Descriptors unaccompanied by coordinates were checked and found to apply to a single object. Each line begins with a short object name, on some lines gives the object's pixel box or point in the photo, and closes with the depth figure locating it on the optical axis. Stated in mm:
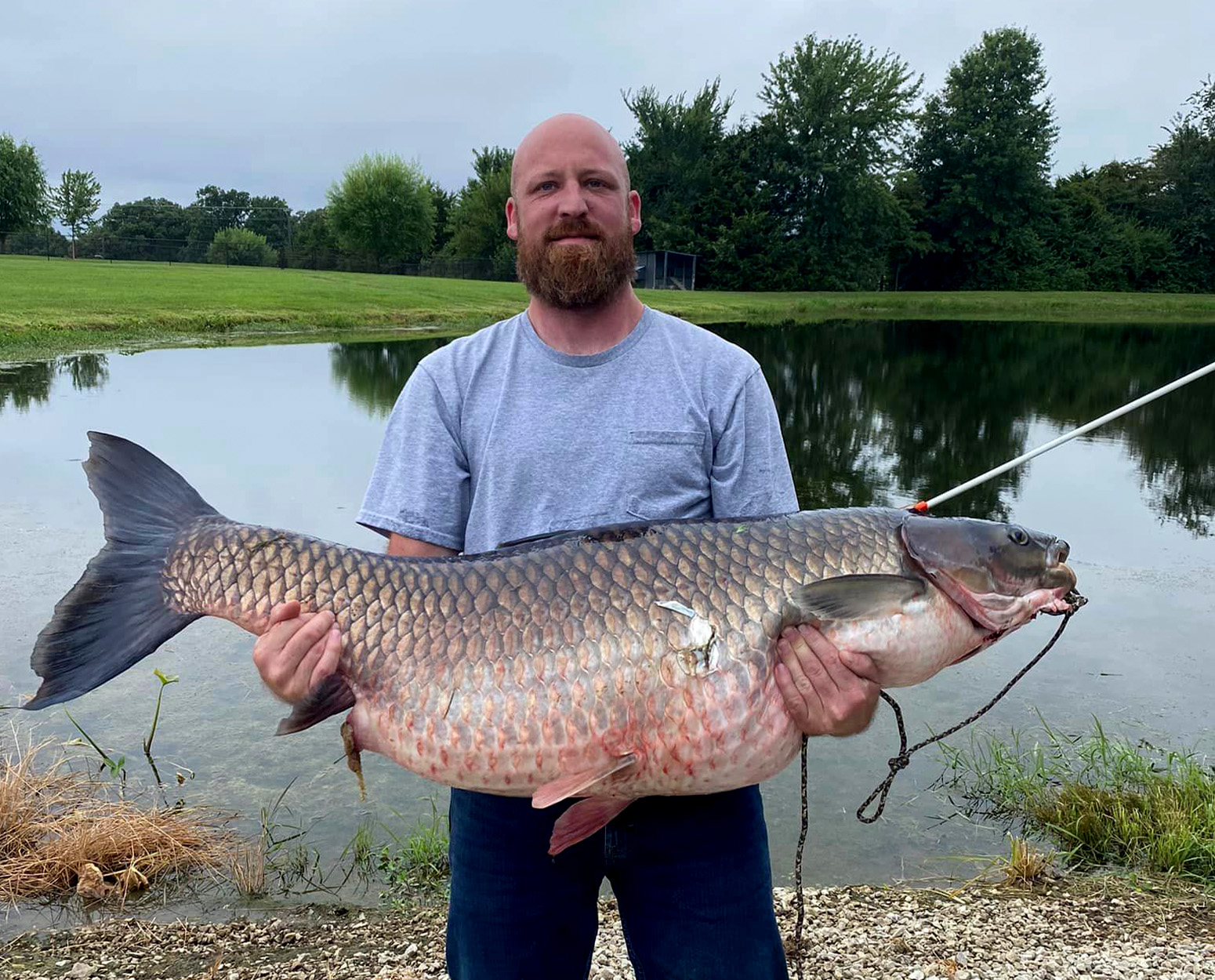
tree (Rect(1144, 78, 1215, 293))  56344
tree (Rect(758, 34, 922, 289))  56438
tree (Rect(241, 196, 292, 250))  100750
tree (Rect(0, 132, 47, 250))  60938
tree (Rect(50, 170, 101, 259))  66938
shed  53688
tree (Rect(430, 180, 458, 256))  81188
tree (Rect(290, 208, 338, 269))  62188
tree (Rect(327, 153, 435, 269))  70125
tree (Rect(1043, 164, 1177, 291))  57125
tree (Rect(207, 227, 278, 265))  65562
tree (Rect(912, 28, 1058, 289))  57688
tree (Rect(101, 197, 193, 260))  90625
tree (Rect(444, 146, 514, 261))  67188
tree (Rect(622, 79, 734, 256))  55969
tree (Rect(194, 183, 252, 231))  101312
